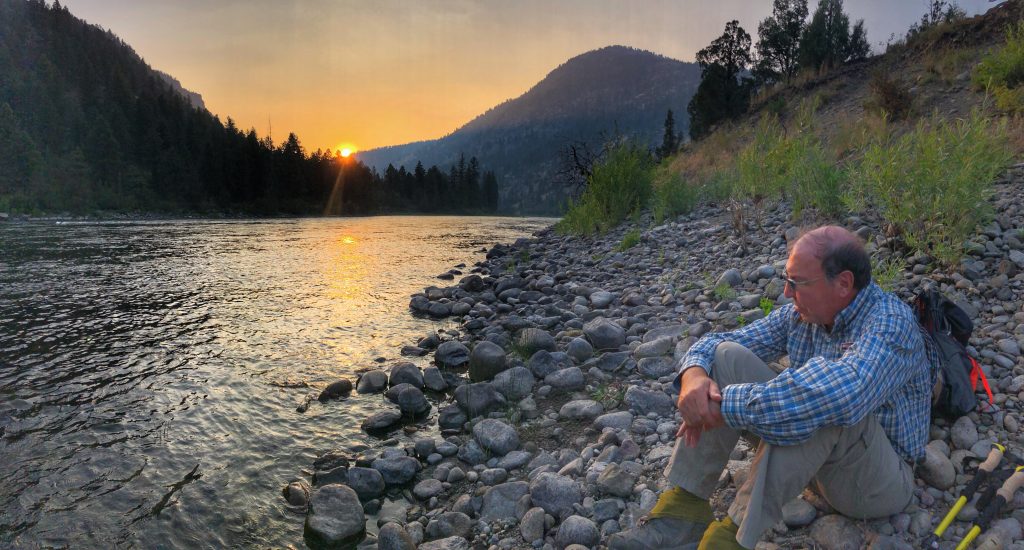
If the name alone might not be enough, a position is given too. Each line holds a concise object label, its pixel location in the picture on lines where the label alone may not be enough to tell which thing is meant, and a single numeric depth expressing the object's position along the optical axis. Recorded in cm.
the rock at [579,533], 300
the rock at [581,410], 471
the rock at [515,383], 556
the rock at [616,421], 426
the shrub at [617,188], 1576
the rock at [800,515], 263
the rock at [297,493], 399
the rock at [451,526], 345
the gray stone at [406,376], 618
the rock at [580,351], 611
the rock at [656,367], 506
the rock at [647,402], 442
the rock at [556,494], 333
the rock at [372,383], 612
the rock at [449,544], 324
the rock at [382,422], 518
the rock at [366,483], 405
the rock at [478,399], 532
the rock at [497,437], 448
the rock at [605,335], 624
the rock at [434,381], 614
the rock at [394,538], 334
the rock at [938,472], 262
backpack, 278
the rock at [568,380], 542
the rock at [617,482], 333
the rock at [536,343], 656
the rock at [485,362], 622
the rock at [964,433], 282
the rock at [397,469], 423
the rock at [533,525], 319
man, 220
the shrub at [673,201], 1368
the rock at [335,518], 353
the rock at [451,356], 700
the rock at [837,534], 245
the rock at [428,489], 402
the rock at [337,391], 595
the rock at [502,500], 354
